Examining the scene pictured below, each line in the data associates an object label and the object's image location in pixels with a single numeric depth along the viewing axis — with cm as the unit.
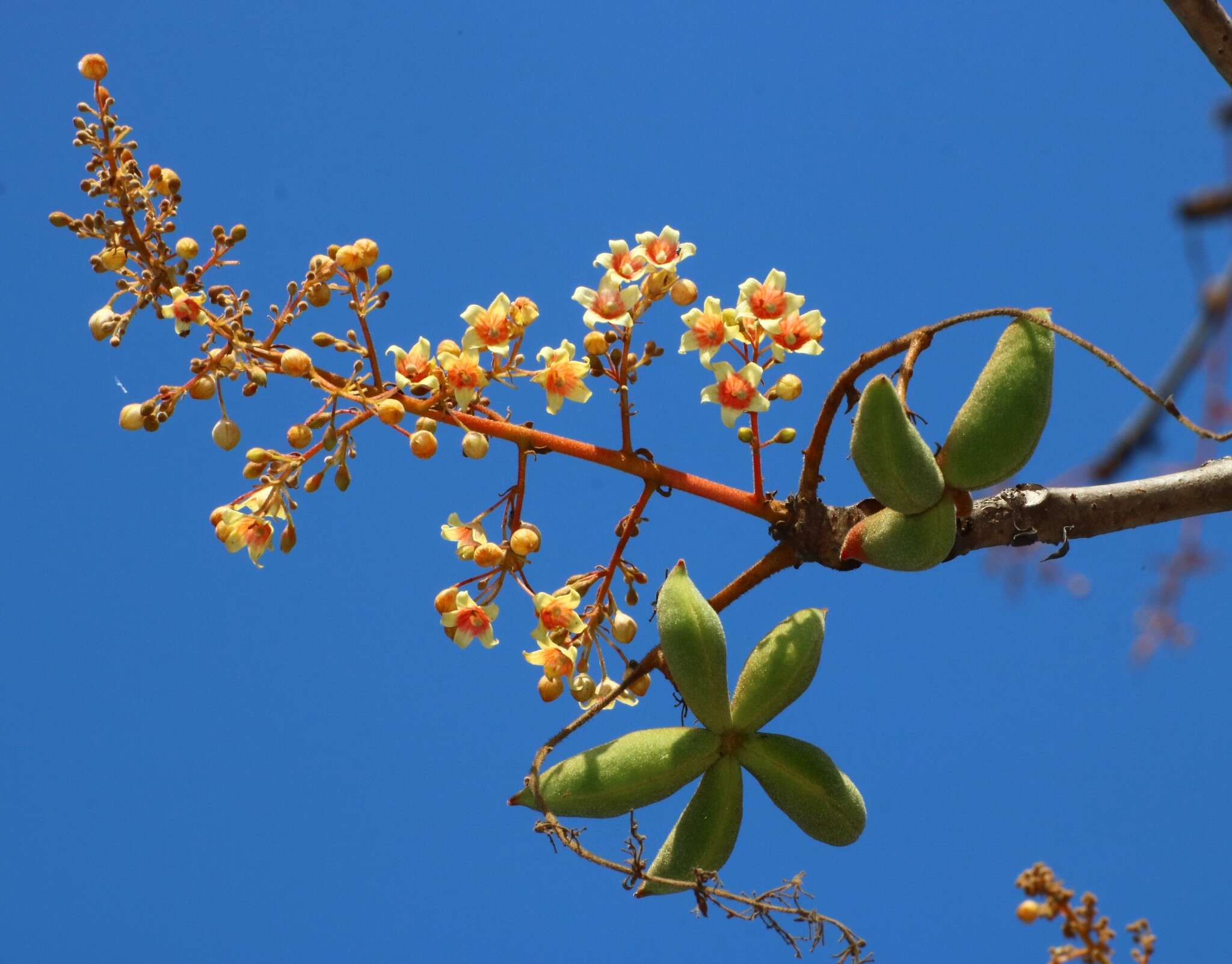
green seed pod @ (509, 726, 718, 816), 582
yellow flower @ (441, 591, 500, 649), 591
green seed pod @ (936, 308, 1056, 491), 553
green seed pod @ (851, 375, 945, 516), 523
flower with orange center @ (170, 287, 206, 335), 561
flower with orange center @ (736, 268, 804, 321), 610
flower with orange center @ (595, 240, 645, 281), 617
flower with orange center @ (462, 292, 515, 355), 591
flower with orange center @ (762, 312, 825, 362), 606
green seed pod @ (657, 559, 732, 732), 568
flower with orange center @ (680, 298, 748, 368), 600
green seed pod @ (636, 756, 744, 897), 588
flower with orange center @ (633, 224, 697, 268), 612
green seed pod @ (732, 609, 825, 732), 579
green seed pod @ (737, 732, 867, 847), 580
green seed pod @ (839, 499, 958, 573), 562
